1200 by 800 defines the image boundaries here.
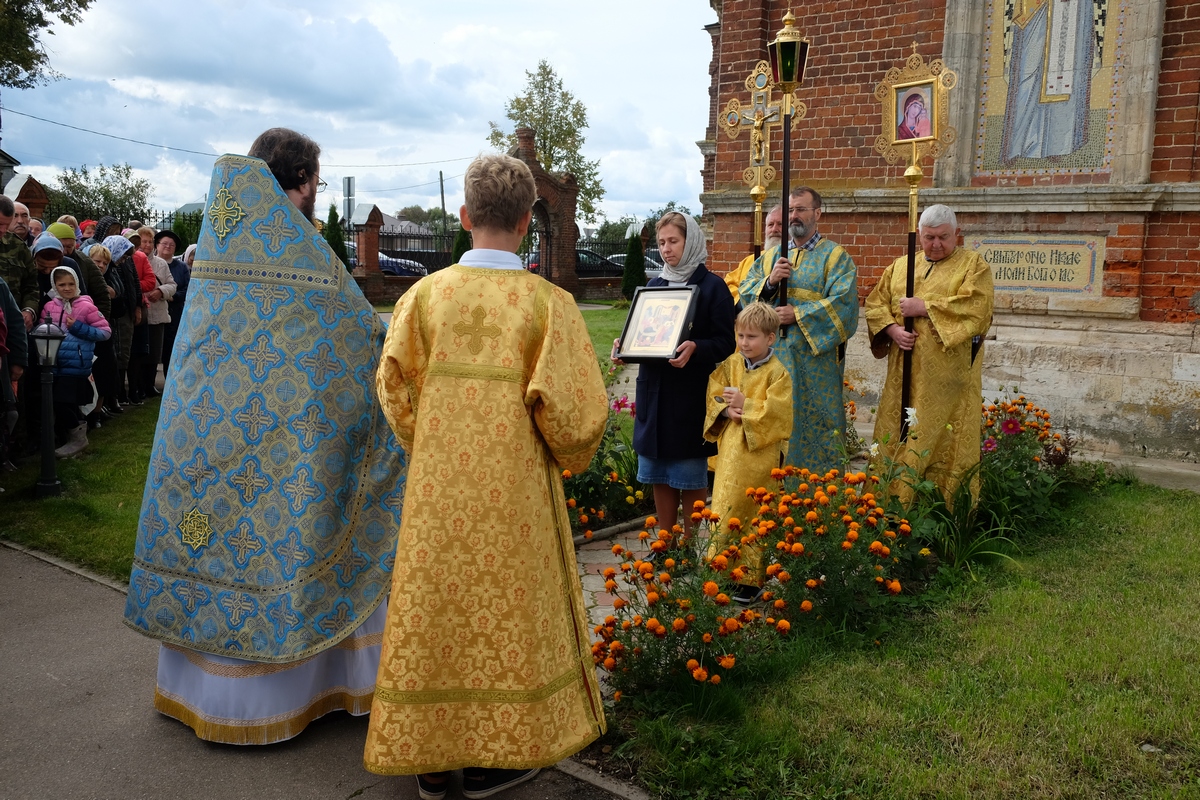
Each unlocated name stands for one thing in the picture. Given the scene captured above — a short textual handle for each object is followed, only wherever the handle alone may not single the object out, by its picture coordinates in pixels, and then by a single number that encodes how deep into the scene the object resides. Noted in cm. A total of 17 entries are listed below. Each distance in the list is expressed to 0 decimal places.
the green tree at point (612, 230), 5328
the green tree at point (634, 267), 2838
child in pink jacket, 787
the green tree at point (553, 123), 4675
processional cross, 624
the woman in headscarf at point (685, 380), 511
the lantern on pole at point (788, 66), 559
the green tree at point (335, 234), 2488
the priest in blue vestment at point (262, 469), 341
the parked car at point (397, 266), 2836
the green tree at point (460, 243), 2533
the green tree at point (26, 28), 2681
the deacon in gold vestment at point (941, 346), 575
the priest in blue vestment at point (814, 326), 554
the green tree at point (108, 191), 3450
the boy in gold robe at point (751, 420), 488
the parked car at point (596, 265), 3381
